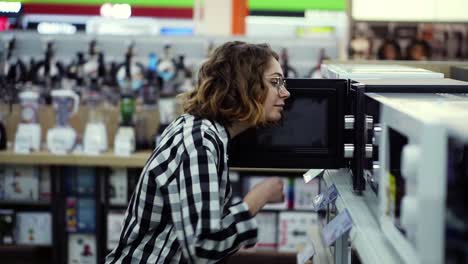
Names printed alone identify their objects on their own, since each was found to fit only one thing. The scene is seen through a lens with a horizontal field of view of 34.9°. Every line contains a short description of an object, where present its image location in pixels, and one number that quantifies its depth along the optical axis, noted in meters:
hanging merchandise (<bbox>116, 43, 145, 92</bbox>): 4.71
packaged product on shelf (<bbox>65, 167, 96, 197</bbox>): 4.57
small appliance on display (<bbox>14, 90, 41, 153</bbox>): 4.48
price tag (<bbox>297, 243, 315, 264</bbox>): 2.51
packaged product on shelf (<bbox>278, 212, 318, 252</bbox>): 4.62
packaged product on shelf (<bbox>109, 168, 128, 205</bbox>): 4.55
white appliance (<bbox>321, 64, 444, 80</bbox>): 2.20
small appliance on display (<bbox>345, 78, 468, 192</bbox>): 1.83
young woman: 1.80
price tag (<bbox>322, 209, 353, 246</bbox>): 1.69
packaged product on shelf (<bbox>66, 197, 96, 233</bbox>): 4.58
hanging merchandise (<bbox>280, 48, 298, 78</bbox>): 4.73
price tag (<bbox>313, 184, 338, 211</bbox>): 2.10
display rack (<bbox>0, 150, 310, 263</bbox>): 4.42
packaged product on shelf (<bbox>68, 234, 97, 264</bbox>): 4.60
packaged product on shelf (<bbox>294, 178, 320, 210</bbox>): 4.60
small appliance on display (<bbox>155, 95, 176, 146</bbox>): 4.59
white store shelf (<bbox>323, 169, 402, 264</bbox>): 1.44
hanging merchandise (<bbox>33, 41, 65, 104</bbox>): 4.76
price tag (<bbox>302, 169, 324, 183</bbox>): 2.38
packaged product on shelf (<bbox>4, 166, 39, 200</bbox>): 4.61
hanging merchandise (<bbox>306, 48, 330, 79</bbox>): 4.81
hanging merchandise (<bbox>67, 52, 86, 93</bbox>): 4.75
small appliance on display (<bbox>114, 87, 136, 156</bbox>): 4.44
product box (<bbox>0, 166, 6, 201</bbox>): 4.65
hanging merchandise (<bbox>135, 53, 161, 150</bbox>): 4.64
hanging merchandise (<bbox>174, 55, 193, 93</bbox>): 4.75
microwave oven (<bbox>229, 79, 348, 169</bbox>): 2.11
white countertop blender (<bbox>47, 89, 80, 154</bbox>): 4.47
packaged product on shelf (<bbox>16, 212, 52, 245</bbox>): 4.62
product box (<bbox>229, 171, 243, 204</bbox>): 4.59
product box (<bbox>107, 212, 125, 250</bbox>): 4.57
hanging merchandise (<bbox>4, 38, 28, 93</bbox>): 4.75
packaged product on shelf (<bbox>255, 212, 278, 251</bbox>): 4.62
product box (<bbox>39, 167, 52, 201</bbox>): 4.63
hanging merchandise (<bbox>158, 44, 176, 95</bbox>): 4.73
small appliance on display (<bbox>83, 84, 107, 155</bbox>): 4.48
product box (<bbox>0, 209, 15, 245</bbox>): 4.61
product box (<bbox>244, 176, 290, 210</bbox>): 4.63
